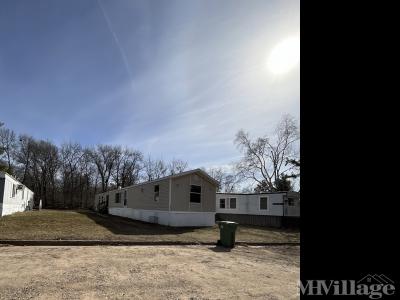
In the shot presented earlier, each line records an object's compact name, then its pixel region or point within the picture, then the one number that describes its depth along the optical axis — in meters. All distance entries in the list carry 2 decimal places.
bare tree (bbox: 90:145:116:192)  60.41
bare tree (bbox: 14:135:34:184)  53.03
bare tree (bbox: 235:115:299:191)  46.03
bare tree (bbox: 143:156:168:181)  62.94
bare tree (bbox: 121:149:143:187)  60.59
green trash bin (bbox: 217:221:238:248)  13.16
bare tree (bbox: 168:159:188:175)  62.53
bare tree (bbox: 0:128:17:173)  51.31
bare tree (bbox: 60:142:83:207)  56.78
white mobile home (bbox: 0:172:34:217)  19.81
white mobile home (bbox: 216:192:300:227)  26.52
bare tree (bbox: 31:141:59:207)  54.19
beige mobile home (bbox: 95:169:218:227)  21.31
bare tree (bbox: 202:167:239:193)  57.95
